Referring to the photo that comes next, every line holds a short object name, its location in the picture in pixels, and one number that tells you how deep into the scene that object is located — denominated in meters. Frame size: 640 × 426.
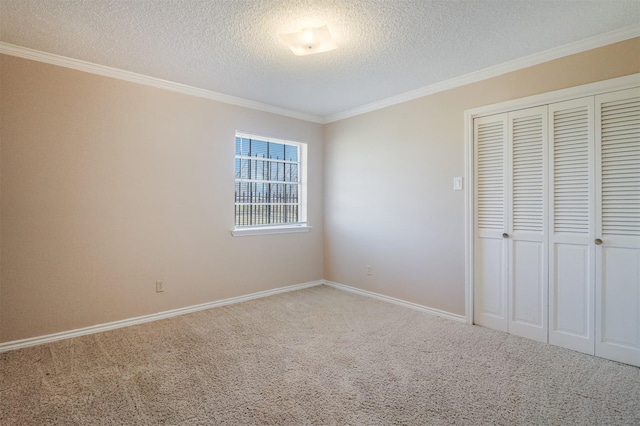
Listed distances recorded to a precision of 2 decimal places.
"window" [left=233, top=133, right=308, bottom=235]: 4.21
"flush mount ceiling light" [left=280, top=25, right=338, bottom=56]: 2.30
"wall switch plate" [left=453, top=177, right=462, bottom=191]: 3.38
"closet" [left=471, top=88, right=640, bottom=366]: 2.48
